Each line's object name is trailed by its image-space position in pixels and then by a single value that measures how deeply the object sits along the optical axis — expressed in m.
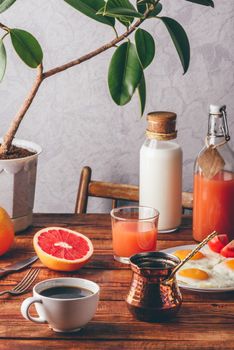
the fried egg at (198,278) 1.34
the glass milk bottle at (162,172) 1.60
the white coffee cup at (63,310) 1.17
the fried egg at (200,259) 1.41
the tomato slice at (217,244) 1.50
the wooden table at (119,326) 1.19
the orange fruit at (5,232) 1.51
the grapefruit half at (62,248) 1.44
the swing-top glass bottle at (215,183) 1.56
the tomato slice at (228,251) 1.46
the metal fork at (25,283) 1.35
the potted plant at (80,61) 1.56
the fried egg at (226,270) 1.37
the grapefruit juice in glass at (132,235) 1.49
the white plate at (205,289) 1.33
